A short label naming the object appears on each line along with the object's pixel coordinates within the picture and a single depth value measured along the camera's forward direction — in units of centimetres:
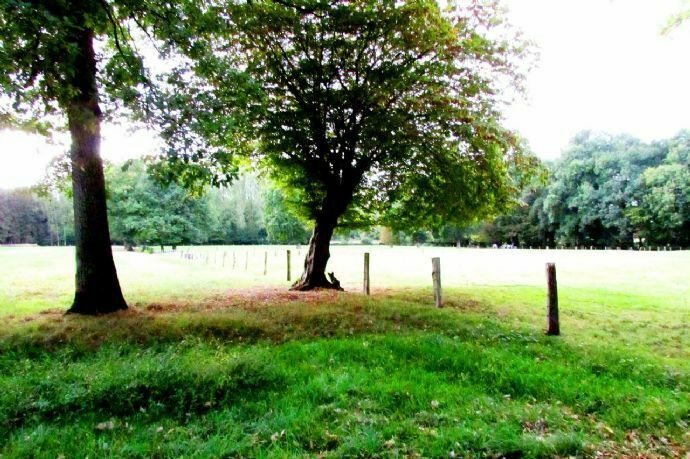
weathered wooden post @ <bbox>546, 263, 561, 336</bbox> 938
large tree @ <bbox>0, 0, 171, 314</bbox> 652
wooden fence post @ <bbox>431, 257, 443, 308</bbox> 1263
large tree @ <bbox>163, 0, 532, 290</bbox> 1056
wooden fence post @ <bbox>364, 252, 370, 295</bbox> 1552
